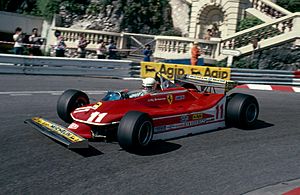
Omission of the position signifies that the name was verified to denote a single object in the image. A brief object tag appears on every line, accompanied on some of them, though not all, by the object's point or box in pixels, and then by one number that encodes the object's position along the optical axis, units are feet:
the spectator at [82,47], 68.80
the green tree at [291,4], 85.71
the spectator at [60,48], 64.35
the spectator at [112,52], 68.08
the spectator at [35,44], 65.09
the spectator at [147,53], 65.55
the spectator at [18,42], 58.86
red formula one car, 24.20
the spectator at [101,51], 66.17
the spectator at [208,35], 81.98
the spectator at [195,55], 61.62
